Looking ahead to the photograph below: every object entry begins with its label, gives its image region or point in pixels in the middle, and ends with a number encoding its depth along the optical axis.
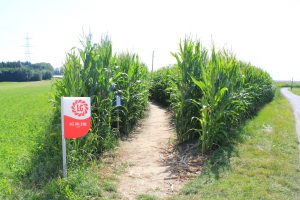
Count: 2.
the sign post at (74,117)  4.01
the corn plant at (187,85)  6.25
